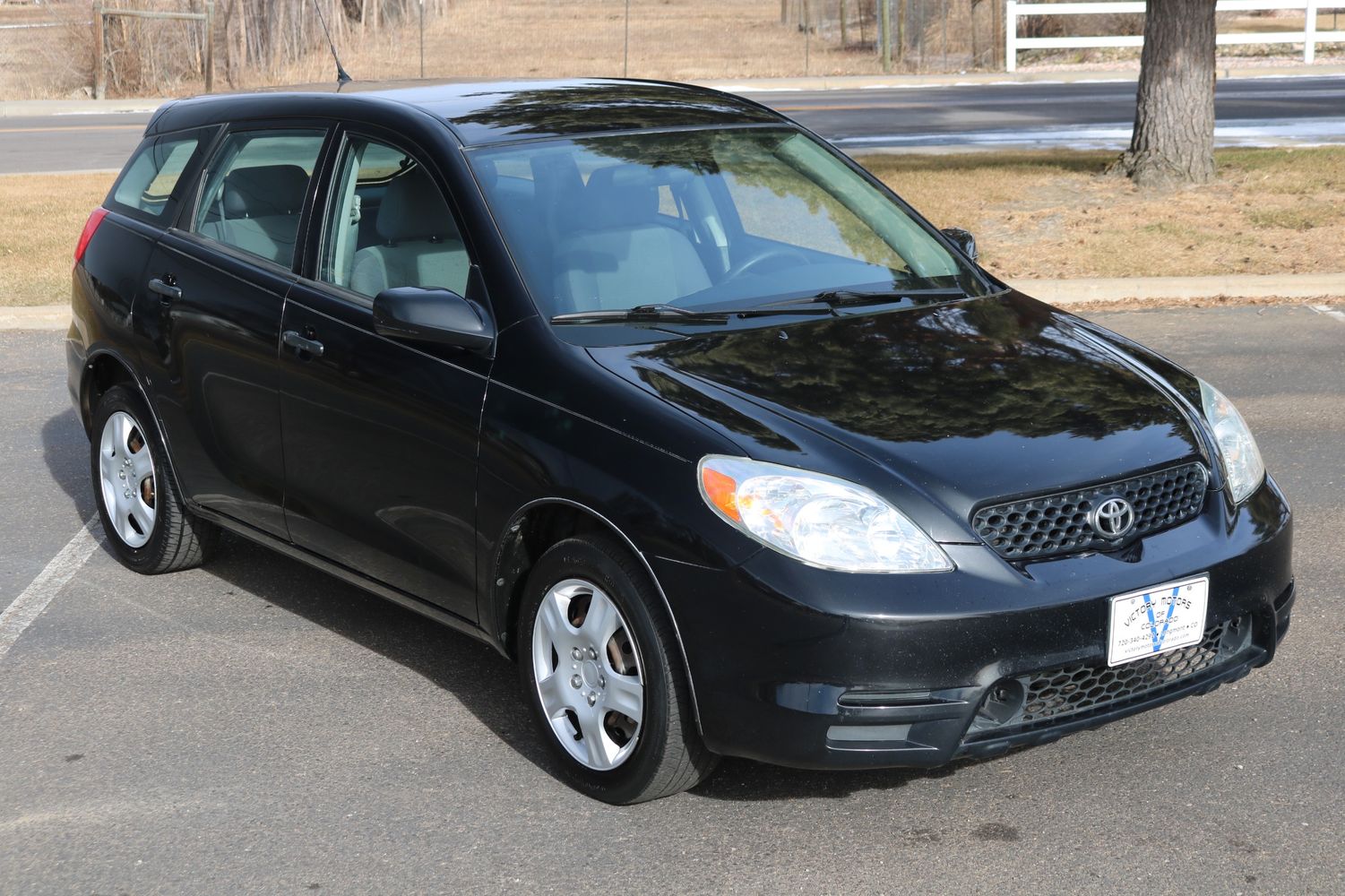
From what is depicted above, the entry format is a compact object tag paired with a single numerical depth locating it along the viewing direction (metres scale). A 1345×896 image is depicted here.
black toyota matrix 3.64
